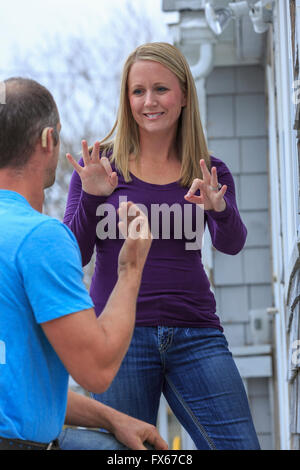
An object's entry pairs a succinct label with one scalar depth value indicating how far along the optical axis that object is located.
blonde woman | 7.84
